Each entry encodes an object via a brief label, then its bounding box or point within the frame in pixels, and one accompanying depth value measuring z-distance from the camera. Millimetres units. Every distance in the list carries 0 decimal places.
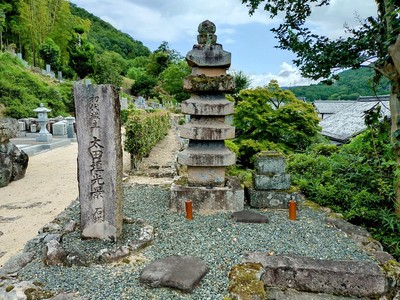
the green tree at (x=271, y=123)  11281
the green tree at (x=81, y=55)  37197
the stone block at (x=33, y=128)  18828
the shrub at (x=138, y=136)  9992
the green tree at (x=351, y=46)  4531
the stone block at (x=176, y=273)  3066
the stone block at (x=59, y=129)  18469
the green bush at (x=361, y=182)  4996
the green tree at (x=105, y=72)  37988
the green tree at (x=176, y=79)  36969
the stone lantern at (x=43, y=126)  15719
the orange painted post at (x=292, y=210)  4866
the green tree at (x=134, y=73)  54569
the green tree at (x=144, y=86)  46525
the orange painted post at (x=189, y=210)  4887
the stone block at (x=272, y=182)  5516
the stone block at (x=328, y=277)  3338
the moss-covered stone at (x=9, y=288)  2993
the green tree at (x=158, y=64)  49581
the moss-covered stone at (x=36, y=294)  2894
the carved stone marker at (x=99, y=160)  3928
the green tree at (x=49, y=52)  35969
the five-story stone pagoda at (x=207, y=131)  5246
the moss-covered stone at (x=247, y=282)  2902
